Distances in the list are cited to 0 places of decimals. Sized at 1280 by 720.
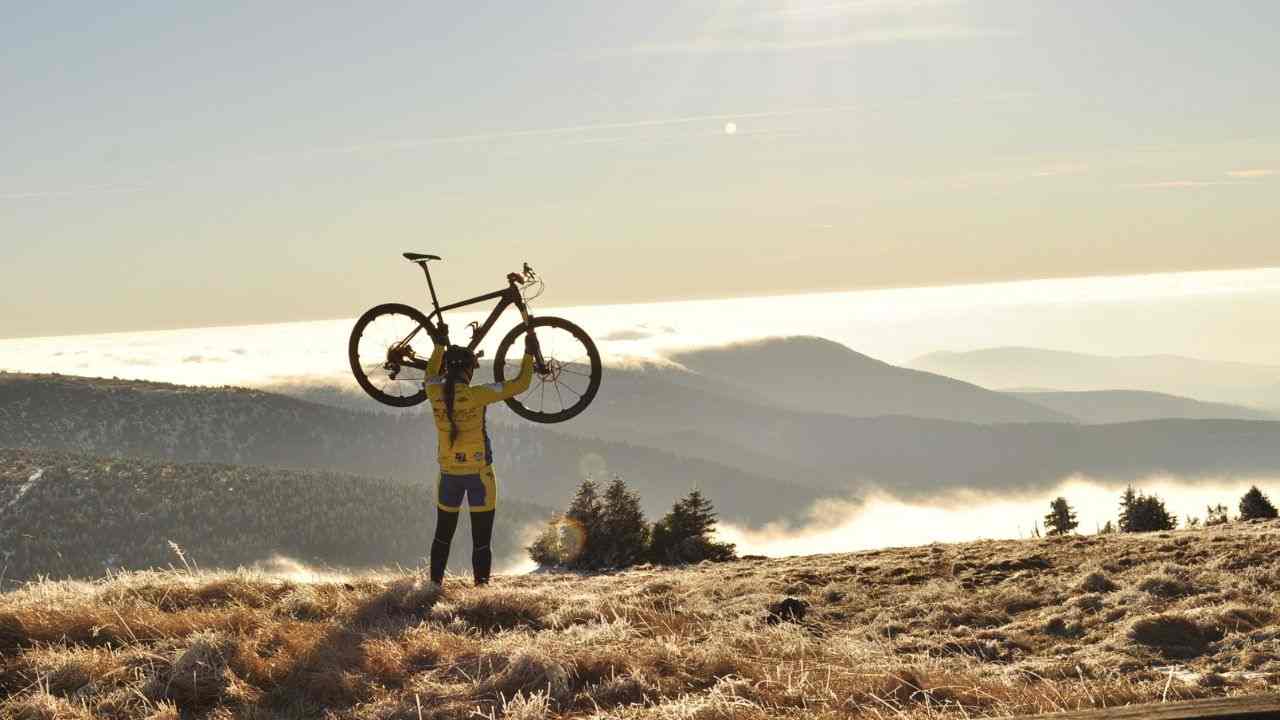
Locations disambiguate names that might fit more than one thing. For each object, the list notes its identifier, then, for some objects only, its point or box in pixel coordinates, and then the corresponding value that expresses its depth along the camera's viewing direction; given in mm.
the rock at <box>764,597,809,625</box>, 12156
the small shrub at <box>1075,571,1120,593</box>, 12969
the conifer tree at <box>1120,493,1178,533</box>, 26109
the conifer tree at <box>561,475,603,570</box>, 22578
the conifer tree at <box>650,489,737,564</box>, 23109
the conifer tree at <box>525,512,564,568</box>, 22778
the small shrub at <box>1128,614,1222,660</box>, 10125
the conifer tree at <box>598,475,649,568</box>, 23422
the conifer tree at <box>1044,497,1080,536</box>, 33156
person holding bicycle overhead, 14414
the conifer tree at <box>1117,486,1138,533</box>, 28531
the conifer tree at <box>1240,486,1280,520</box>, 23973
